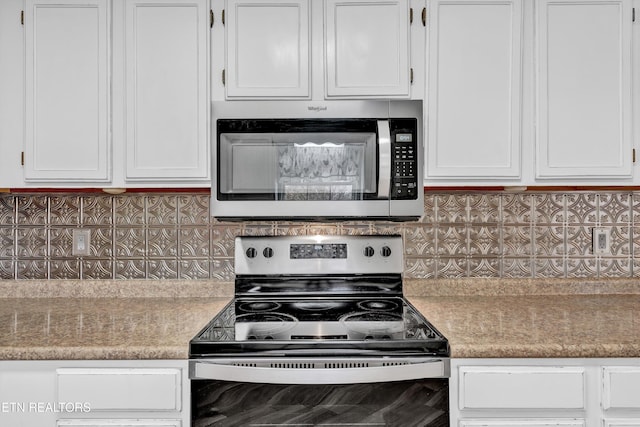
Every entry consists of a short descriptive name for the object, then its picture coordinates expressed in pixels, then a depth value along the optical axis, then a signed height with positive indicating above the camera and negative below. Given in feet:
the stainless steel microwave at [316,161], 5.23 +0.56
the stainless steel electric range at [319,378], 3.93 -1.41
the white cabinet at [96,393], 3.97 -1.57
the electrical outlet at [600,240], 6.38 -0.39
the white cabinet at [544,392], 4.01 -1.57
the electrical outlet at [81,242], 6.38 -0.44
